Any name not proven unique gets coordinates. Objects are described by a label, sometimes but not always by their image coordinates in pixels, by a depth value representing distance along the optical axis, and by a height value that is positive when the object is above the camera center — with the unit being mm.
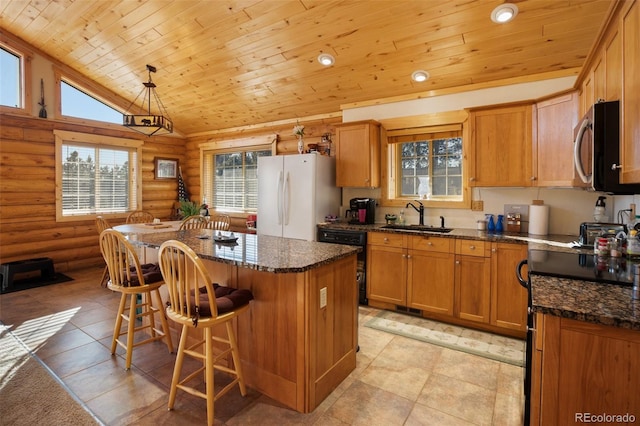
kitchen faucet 3864 -40
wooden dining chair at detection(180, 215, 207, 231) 4205 -205
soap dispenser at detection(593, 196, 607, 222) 2830 -26
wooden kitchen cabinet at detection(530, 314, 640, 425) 1083 -569
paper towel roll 3137 -106
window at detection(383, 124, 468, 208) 3854 +530
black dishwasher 3713 -399
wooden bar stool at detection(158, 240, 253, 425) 1818 -589
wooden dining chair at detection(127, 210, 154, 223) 5426 -164
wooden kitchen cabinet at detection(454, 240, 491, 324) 3043 -693
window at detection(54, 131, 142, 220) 5188 +574
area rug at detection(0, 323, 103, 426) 1893 -1223
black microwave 1523 +282
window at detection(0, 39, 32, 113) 4605 +1905
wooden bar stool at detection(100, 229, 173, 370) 2385 -544
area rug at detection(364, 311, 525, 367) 2713 -1197
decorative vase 4570 +882
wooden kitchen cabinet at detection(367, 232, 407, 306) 3475 -657
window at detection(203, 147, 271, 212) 6035 +580
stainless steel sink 3653 -229
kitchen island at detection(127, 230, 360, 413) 1941 -699
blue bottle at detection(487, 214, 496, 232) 3463 -181
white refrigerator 4105 +192
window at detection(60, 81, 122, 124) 5176 +1705
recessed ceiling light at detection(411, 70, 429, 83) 3562 +1475
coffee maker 4062 -35
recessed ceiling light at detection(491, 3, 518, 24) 2571 +1586
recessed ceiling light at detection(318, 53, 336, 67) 3590 +1673
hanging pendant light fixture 3523 +940
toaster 2455 -174
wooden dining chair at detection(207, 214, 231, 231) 3943 -205
